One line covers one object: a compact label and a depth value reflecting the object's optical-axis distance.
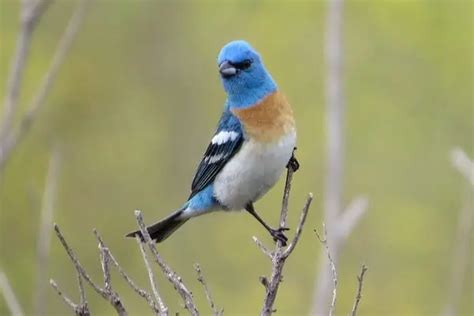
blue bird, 9.02
